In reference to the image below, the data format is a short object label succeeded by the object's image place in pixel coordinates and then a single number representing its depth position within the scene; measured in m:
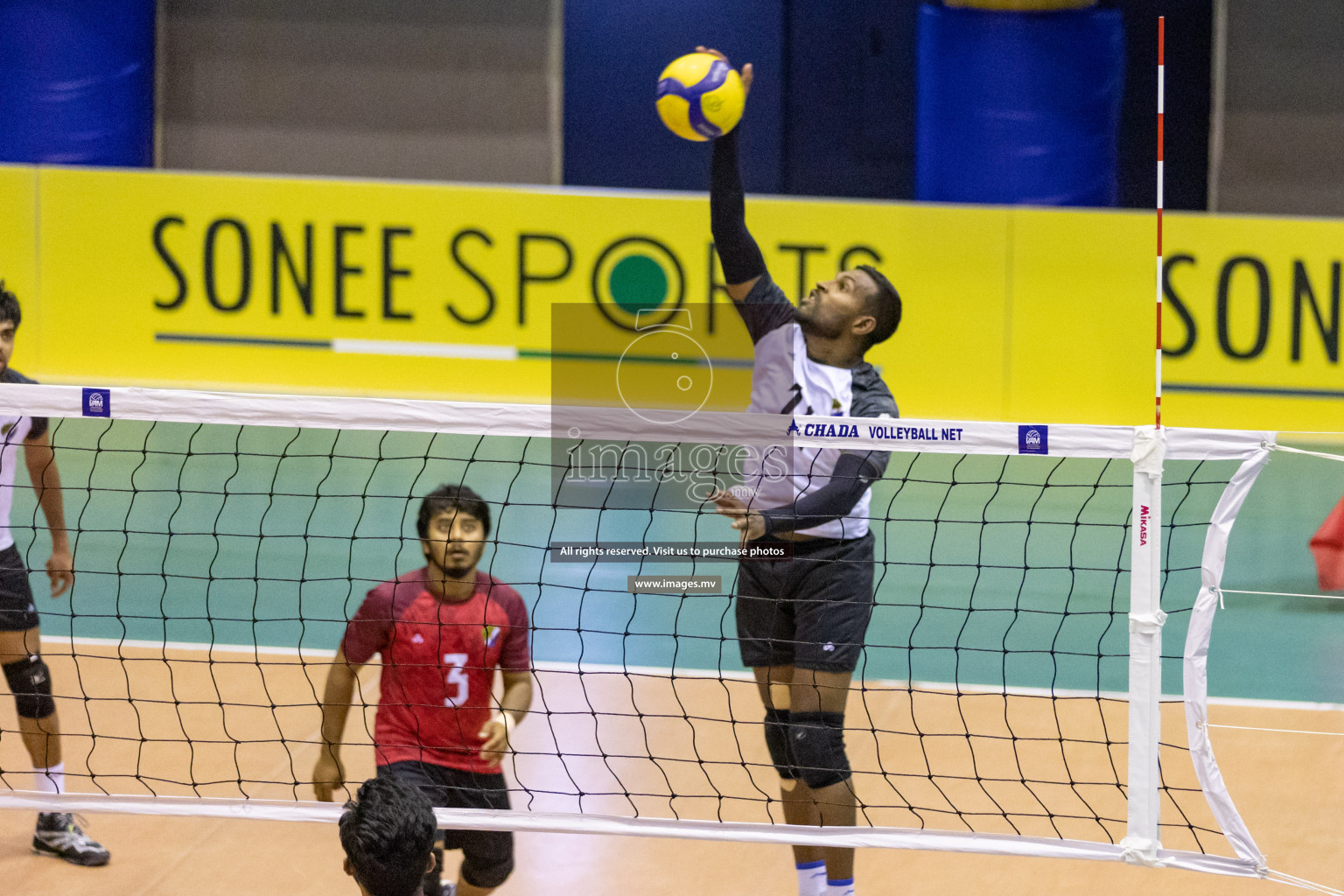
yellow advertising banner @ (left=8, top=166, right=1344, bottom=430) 20.22
